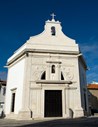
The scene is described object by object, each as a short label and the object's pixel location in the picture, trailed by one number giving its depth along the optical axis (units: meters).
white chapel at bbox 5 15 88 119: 12.38
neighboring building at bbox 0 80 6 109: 22.91
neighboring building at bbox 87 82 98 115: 28.19
